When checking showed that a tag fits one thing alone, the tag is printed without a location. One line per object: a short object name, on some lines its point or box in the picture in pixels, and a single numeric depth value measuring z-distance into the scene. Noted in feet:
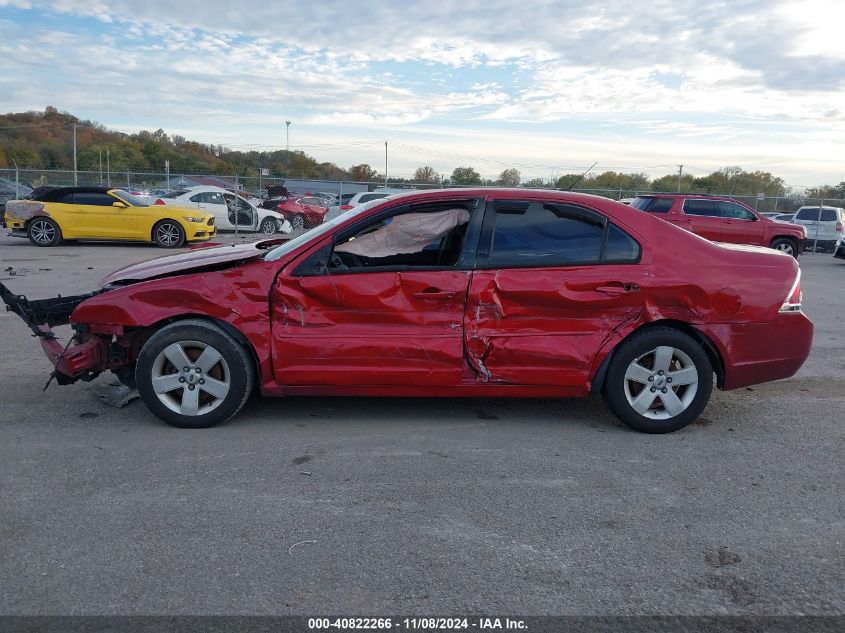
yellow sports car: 58.80
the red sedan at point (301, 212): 80.13
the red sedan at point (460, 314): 16.17
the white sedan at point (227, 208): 74.28
